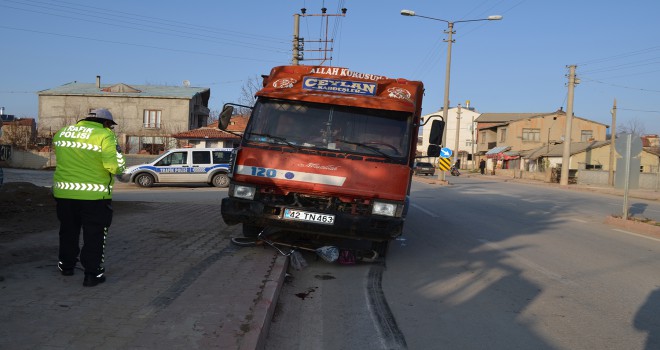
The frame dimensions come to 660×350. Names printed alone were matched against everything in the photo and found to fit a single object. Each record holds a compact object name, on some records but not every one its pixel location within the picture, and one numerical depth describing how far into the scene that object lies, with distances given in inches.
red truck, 260.5
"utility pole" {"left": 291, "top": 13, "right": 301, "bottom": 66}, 1009.5
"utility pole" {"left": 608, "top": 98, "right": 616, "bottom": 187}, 1544.0
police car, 872.9
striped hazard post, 1224.2
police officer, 190.1
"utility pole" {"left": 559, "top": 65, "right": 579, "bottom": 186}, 1412.4
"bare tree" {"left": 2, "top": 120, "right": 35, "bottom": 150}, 1432.1
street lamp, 1339.6
